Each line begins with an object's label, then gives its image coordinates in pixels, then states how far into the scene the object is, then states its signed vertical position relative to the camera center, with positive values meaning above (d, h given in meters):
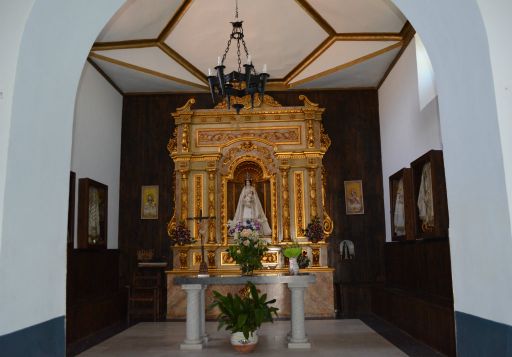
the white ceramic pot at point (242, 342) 6.17 -1.19
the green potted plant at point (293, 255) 7.07 -0.15
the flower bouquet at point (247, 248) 6.86 -0.03
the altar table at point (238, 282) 6.57 -0.72
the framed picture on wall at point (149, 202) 10.64 +0.96
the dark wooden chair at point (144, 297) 9.52 -0.94
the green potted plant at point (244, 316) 6.17 -0.88
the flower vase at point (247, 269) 6.89 -0.32
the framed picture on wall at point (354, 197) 10.54 +0.96
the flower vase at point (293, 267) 7.00 -0.32
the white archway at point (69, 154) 2.04 +0.41
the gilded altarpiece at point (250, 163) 10.02 +1.60
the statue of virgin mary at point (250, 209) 10.34 +0.76
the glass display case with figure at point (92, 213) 8.52 +0.64
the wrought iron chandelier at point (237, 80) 6.26 +2.12
